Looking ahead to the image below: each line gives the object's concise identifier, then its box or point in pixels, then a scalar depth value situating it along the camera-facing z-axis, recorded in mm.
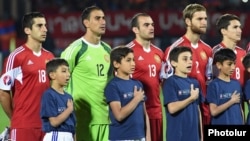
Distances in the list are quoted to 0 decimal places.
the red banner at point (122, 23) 39500
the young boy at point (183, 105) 15789
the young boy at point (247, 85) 16500
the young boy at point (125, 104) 15562
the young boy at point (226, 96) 16172
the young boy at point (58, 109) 15344
